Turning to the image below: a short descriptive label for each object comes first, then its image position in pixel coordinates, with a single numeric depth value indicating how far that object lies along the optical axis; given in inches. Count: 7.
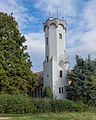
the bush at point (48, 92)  783.7
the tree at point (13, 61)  711.7
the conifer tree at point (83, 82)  747.4
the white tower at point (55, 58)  879.1
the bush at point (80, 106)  595.5
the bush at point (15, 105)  541.3
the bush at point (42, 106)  558.3
